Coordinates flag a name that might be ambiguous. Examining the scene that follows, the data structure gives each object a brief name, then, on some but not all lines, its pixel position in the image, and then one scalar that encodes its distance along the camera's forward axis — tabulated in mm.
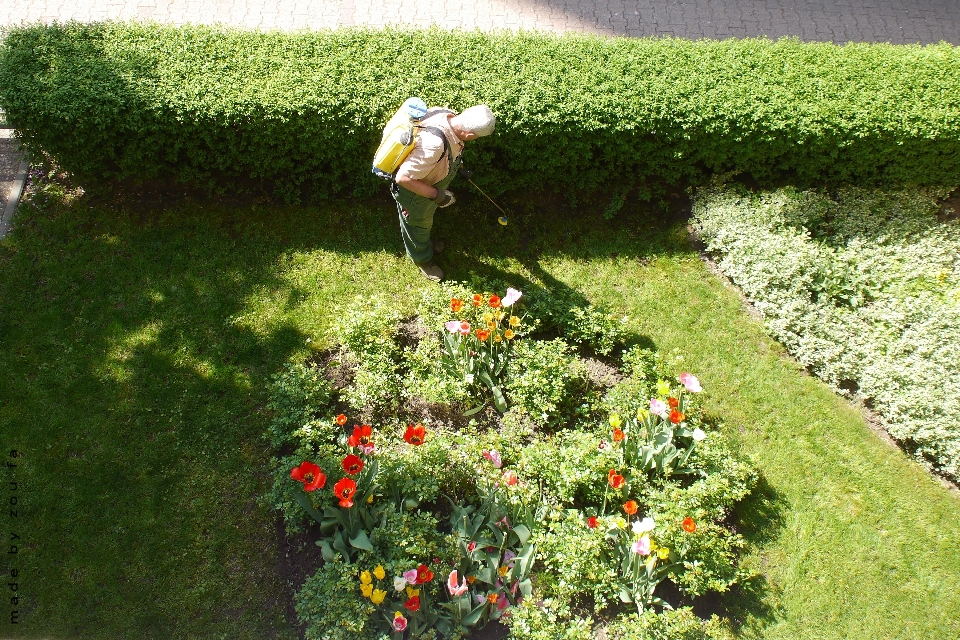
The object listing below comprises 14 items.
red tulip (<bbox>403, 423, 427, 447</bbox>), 4009
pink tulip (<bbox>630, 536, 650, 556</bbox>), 3777
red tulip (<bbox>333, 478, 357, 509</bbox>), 3789
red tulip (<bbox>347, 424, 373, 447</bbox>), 4035
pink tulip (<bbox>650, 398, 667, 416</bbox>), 4307
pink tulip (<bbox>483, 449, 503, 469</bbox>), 4473
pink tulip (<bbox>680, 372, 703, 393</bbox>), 4473
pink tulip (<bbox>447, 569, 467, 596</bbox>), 3727
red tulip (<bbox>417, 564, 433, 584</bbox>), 3736
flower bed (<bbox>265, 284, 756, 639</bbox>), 3926
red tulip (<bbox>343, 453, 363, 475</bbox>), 3789
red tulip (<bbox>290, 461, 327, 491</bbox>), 3717
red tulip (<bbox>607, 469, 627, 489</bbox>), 3979
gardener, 4375
